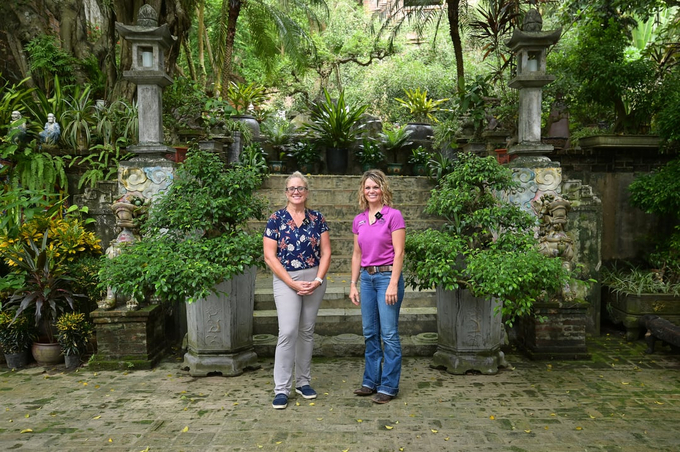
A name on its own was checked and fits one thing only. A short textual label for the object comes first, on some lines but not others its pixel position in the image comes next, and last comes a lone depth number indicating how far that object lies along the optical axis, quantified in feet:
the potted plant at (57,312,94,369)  14.78
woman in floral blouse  11.68
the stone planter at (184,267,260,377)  14.06
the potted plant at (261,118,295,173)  32.24
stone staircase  16.61
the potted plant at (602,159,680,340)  17.94
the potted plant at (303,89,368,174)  30.99
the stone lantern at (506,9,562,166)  16.79
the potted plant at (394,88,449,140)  38.55
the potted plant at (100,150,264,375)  12.75
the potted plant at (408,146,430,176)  30.84
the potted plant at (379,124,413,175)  31.81
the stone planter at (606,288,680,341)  17.88
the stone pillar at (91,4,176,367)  14.80
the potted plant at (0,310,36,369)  14.87
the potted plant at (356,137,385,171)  31.58
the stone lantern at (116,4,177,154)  16.25
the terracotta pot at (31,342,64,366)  15.10
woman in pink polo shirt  11.69
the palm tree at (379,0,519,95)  33.14
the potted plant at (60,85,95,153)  20.80
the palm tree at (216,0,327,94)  38.81
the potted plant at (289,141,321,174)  30.96
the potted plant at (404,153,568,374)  12.71
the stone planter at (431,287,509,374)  13.92
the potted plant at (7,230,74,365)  14.92
